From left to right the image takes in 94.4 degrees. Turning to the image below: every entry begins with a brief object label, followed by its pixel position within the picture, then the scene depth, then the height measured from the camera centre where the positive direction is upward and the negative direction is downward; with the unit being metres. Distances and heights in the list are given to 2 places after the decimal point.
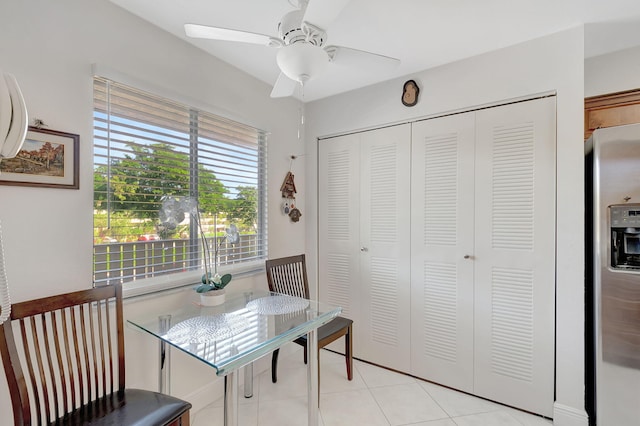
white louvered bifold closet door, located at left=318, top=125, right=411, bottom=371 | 2.47 -0.21
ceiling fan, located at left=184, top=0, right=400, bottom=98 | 1.11 +0.74
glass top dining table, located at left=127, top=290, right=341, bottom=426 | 1.25 -0.58
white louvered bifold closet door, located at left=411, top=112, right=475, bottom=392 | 2.18 -0.28
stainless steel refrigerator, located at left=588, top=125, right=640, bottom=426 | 1.61 -0.34
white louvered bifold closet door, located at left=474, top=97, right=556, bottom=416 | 1.90 -0.28
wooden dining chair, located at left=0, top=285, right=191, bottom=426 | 1.08 -0.68
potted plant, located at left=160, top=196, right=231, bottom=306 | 1.77 -0.07
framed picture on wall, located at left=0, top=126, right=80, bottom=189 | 1.27 +0.23
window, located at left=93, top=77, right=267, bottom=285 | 1.60 +0.19
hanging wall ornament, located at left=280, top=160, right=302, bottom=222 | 2.76 +0.15
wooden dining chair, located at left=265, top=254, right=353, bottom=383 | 2.17 -0.63
